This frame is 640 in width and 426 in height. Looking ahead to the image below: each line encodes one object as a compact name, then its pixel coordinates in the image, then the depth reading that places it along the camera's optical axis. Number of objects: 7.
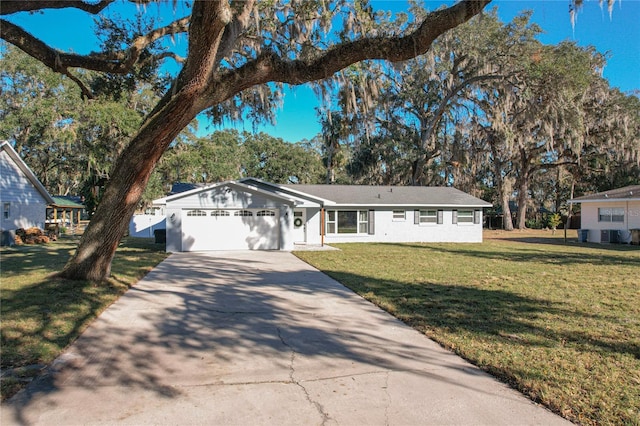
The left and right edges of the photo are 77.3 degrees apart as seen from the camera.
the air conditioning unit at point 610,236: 21.91
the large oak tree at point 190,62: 5.80
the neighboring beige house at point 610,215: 21.28
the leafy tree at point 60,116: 21.17
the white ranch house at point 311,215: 17.03
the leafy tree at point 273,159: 40.34
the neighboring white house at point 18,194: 18.34
